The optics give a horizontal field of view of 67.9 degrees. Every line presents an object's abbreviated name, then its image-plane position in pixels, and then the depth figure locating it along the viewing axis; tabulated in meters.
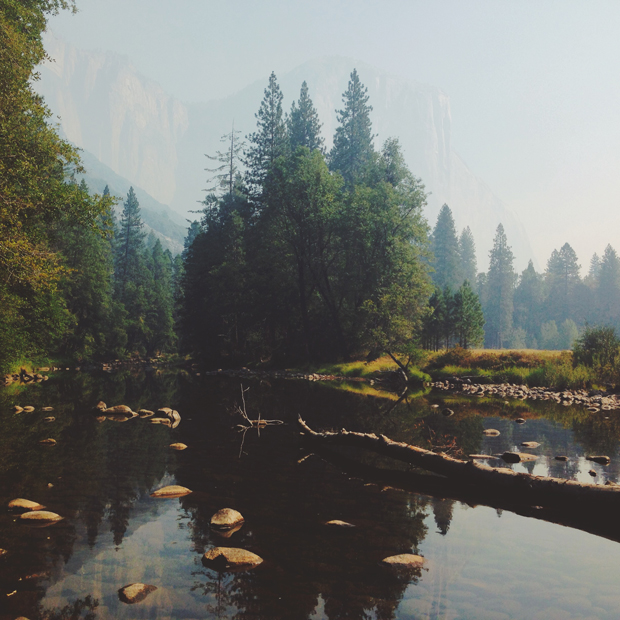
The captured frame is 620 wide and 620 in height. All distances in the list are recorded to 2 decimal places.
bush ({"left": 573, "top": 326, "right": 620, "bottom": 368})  22.70
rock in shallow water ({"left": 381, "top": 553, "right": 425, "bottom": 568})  4.99
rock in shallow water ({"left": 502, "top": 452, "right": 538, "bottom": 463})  9.48
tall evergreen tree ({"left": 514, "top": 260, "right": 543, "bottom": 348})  106.69
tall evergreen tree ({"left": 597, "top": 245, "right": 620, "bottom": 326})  99.19
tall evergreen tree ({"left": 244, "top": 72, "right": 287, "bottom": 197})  54.22
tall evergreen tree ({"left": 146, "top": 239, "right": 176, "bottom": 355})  64.88
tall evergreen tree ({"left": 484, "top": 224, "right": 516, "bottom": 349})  100.50
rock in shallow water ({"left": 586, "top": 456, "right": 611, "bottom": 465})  9.41
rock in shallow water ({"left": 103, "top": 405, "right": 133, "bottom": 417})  15.38
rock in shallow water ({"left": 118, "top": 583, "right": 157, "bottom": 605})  4.28
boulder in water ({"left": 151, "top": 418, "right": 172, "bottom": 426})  13.68
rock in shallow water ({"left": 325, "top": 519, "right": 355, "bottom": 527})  6.00
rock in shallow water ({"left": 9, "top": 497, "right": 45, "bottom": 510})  6.27
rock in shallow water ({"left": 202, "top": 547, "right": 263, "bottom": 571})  4.92
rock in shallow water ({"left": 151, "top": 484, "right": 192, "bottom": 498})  7.26
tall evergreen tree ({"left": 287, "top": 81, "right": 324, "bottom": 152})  60.34
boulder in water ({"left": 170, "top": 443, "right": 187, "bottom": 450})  10.33
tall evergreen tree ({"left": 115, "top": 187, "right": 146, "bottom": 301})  76.06
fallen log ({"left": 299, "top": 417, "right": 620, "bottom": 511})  6.35
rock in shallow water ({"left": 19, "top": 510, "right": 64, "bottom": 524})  5.92
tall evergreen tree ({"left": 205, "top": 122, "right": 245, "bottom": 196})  55.56
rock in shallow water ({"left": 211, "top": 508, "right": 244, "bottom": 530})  5.95
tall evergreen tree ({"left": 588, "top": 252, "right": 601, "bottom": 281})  122.22
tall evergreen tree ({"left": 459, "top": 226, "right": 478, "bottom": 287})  113.31
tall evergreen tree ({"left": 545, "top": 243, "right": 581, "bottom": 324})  104.31
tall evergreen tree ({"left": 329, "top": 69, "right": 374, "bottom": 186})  61.84
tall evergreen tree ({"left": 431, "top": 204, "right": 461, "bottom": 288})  97.62
